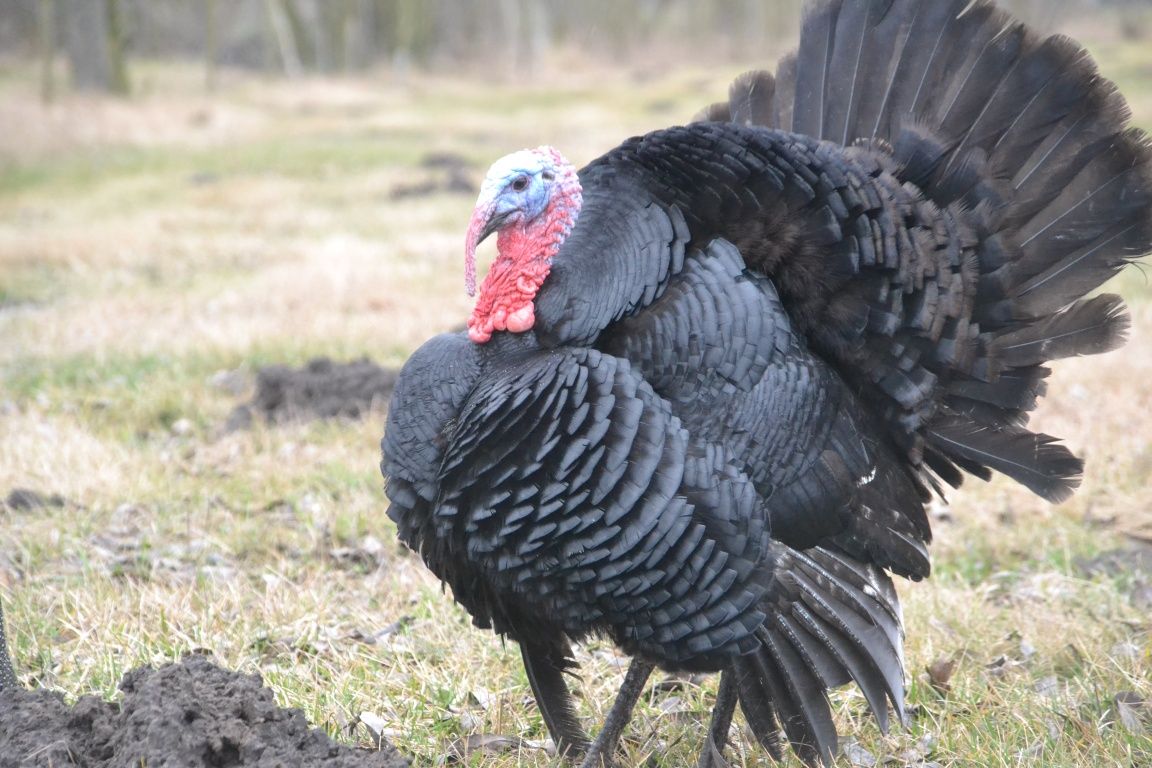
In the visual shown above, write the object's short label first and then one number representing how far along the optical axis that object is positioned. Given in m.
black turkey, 5.55
